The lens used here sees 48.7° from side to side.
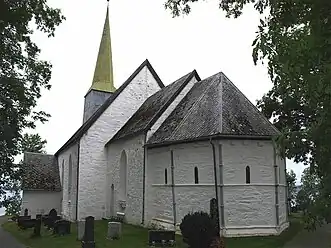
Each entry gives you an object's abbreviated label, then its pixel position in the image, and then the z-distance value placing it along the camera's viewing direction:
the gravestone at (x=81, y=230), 16.00
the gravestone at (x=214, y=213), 13.76
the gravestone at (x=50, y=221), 20.89
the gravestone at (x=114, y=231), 16.20
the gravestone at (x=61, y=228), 18.11
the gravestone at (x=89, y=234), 12.62
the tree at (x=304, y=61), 5.61
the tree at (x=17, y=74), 9.66
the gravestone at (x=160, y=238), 14.50
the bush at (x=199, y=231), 13.14
